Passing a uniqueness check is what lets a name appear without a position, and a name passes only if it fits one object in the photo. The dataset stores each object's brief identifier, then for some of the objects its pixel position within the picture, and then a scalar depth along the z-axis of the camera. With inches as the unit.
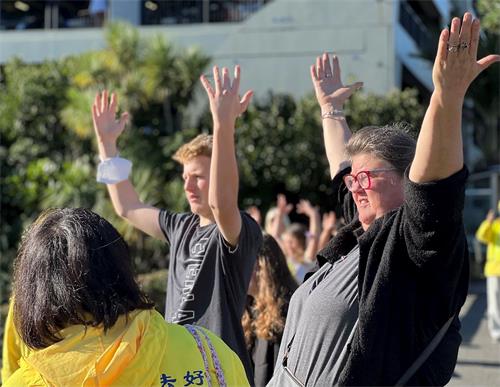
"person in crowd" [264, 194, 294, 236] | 254.0
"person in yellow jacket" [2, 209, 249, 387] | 69.0
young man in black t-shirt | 115.8
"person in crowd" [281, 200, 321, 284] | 272.4
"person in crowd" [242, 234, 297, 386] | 161.6
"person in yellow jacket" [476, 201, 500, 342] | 356.8
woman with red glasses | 76.7
